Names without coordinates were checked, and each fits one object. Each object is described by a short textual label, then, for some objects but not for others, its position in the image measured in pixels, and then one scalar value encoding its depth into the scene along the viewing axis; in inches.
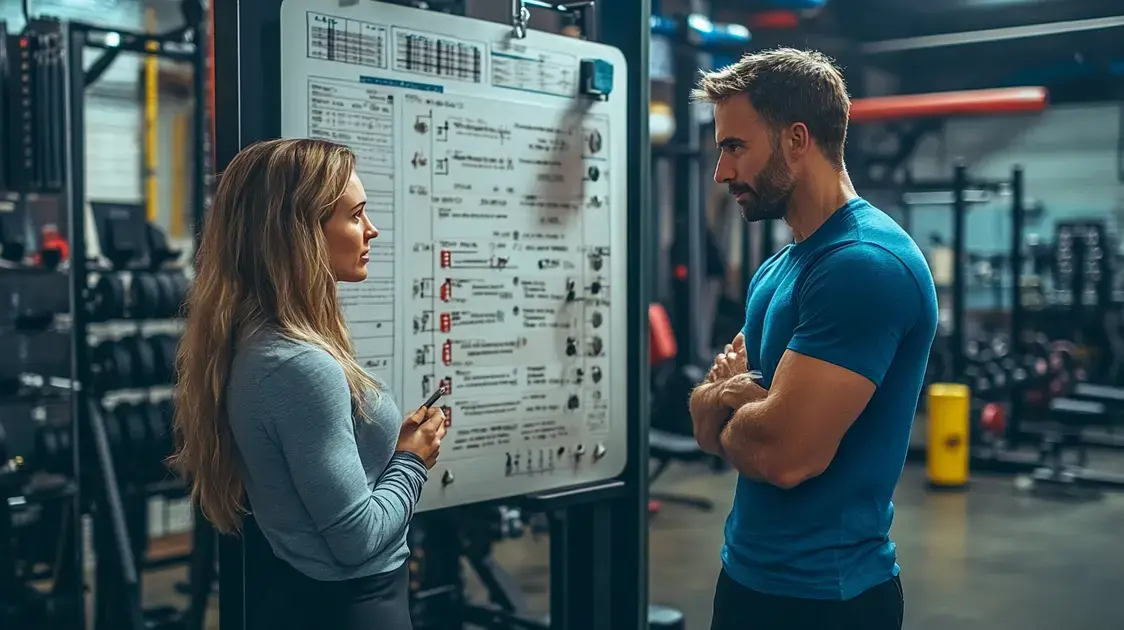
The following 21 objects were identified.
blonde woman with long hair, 55.0
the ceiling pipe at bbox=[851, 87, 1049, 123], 266.5
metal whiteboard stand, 90.8
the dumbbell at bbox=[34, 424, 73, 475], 141.0
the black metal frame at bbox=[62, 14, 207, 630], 137.9
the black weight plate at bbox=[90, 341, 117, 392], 148.3
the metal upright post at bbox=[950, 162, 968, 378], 270.7
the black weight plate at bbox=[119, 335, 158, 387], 150.8
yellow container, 245.6
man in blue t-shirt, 59.2
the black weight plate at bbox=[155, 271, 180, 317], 154.0
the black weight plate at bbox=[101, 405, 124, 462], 147.9
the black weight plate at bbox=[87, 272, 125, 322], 150.3
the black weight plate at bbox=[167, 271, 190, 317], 156.3
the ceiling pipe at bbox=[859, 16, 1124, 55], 170.4
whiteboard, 73.7
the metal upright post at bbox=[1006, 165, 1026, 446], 279.1
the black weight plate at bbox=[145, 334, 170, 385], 152.3
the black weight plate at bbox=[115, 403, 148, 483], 148.9
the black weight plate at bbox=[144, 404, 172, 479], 151.1
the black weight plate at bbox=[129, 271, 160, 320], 152.3
